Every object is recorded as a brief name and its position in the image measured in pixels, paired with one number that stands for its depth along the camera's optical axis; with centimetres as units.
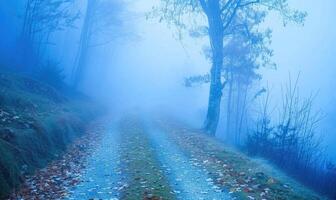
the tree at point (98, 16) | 3656
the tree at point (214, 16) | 2180
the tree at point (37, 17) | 3206
